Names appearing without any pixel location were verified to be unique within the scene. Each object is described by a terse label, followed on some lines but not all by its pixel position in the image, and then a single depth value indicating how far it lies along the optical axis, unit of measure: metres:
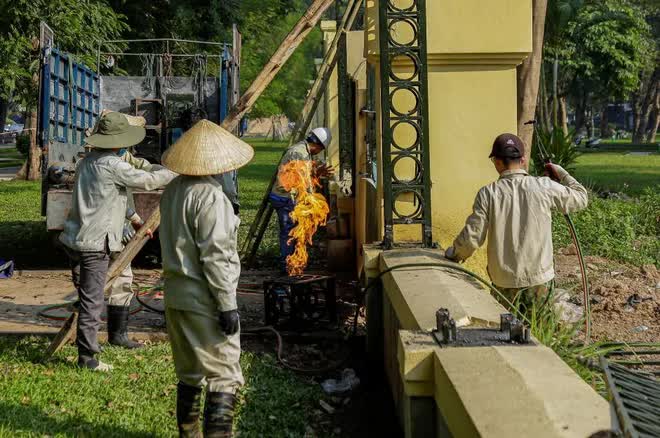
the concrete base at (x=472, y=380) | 3.00
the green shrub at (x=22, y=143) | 33.66
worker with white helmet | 10.51
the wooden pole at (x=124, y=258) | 6.76
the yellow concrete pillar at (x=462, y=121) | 7.41
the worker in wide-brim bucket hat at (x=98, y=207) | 6.62
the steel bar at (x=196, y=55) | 14.14
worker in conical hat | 4.64
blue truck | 11.48
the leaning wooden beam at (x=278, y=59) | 7.25
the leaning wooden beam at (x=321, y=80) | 10.66
